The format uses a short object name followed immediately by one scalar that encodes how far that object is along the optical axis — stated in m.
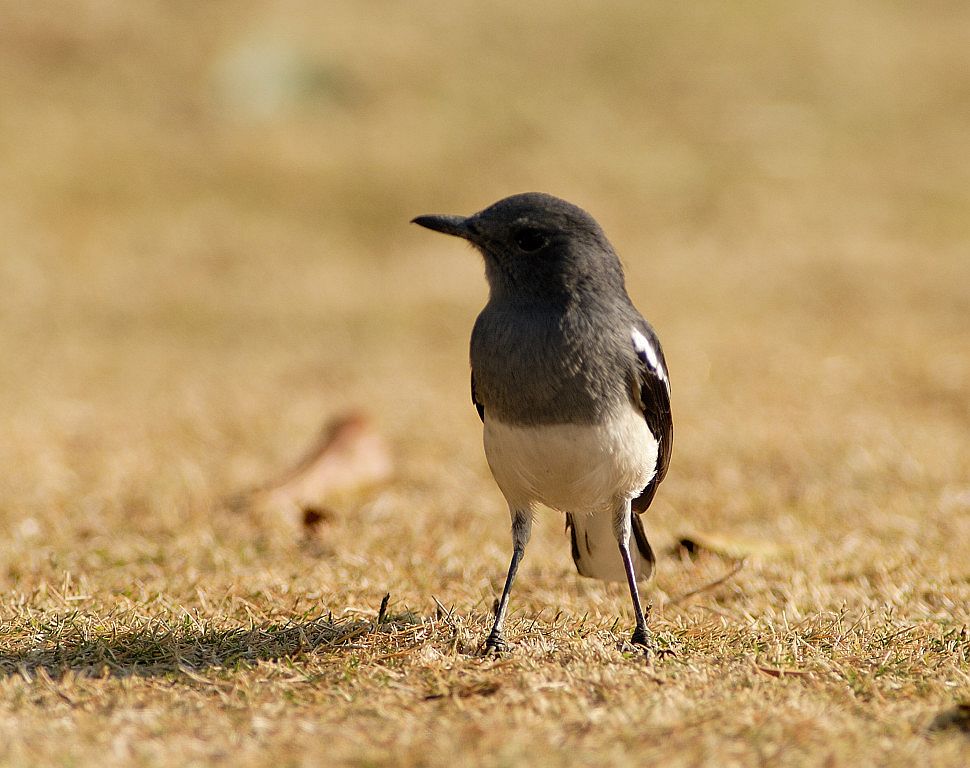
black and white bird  7.54
